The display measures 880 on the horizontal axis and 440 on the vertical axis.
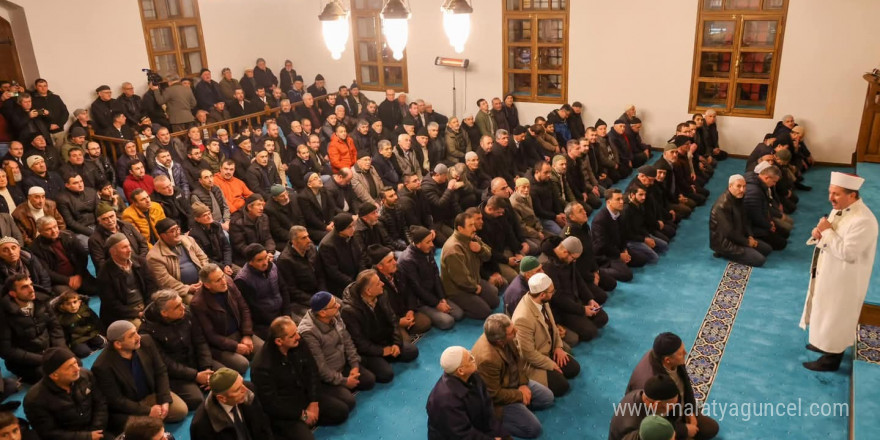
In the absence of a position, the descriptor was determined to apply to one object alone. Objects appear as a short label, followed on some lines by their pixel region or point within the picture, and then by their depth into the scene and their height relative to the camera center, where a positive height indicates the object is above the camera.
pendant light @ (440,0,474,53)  4.50 +0.06
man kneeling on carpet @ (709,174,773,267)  7.05 -2.19
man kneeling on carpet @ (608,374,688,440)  3.66 -2.08
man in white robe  4.92 -1.83
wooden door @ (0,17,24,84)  10.13 -0.20
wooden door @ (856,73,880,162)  8.59 -1.47
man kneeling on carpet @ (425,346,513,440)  3.95 -2.16
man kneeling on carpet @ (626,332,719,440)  3.96 -2.08
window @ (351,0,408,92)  13.24 -0.45
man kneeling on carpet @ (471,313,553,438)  4.38 -2.28
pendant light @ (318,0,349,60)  4.26 +0.05
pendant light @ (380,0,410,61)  4.10 +0.04
